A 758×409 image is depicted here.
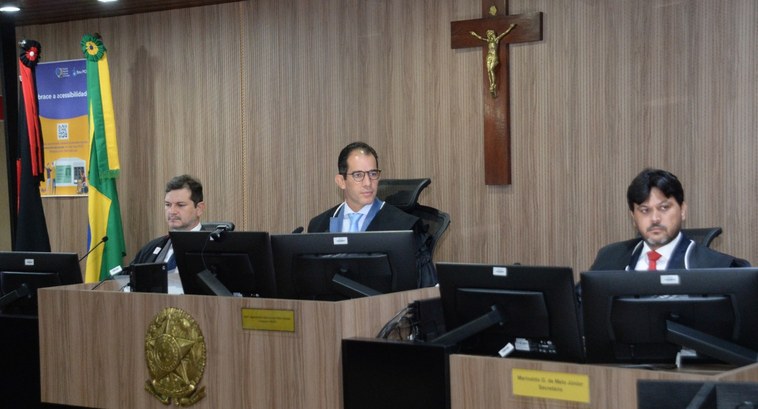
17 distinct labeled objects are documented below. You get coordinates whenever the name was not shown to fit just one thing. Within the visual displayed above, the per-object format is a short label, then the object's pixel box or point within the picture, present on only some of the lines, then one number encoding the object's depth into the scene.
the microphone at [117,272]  4.24
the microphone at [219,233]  3.92
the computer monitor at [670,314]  2.85
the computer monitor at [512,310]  3.02
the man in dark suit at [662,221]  3.85
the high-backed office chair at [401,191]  5.21
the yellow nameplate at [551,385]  2.74
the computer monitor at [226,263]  3.86
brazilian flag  6.89
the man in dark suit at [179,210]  5.43
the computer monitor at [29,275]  4.39
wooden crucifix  5.71
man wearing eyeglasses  4.88
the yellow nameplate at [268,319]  3.50
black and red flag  7.03
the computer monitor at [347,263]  3.70
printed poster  7.48
